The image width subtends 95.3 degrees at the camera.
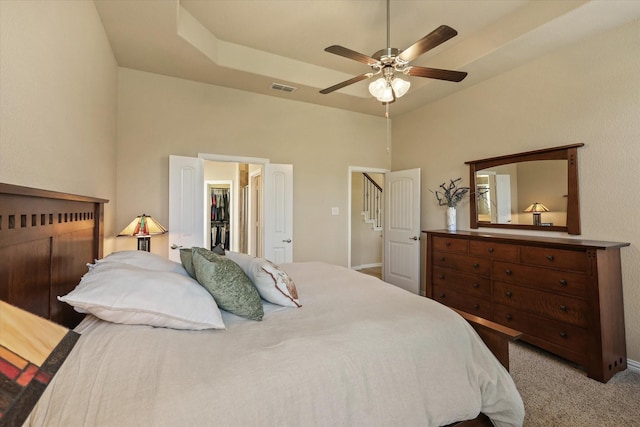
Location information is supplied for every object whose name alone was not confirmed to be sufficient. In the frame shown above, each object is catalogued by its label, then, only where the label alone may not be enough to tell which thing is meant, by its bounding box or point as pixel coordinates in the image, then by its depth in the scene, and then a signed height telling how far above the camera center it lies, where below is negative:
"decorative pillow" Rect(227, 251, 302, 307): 1.62 -0.36
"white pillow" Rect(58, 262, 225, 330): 1.10 -0.31
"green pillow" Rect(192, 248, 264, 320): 1.42 -0.33
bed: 0.86 -0.52
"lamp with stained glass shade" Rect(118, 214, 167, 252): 2.94 -0.09
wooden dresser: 2.25 -0.65
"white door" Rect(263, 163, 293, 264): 4.00 +0.10
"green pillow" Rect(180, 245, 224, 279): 1.61 -0.23
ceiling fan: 1.99 +1.20
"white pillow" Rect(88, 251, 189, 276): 1.50 -0.22
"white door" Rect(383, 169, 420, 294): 4.36 -0.16
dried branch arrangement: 3.90 +0.36
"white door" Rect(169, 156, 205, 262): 3.39 +0.20
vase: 3.90 +0.02
